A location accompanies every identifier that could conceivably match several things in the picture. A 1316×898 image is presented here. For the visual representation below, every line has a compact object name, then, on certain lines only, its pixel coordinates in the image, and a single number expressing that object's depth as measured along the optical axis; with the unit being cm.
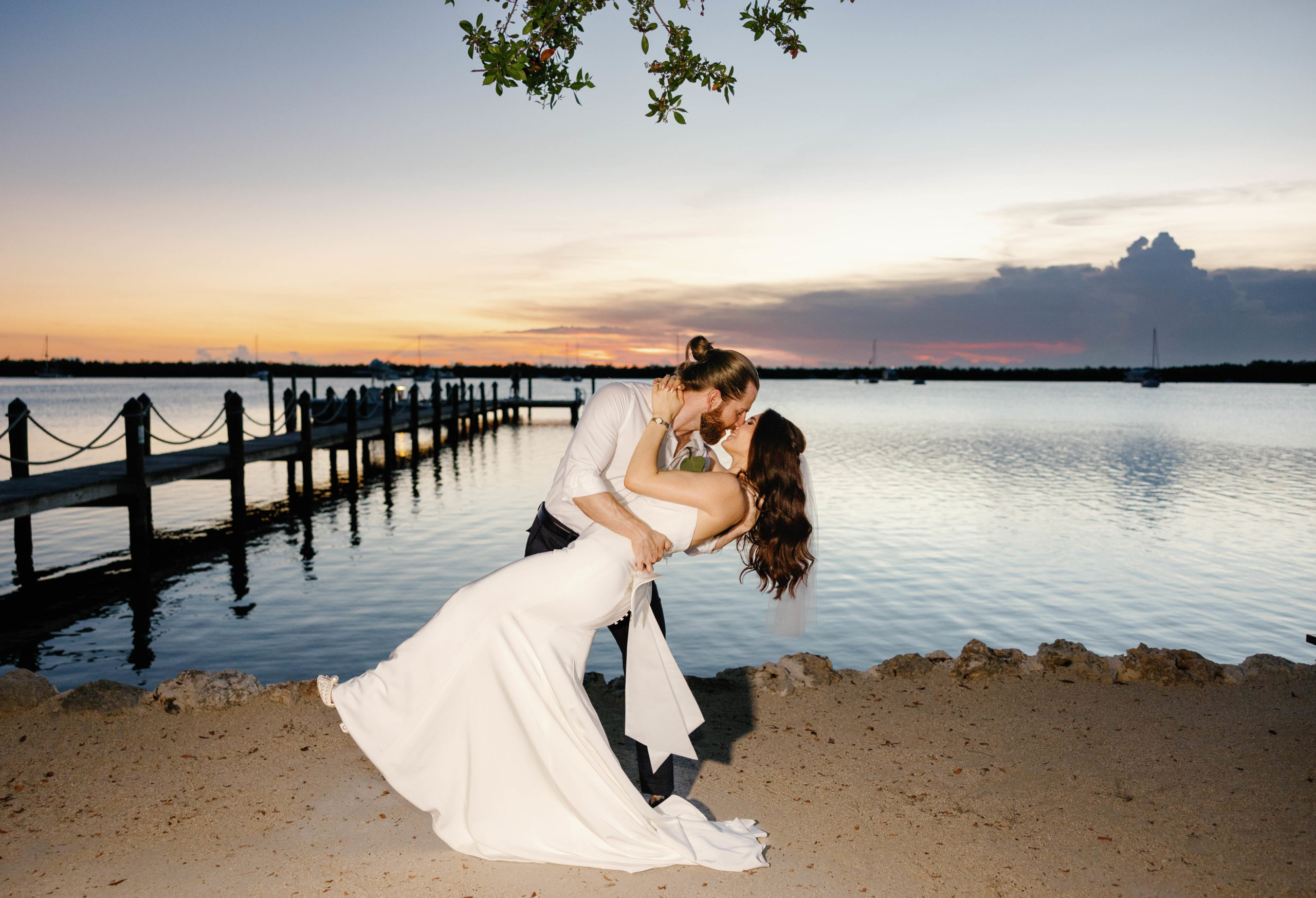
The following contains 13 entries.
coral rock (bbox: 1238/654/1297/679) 644
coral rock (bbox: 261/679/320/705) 577
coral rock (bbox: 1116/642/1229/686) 633
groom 376
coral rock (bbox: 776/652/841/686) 634
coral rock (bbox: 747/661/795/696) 613
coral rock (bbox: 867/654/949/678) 648
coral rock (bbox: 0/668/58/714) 555
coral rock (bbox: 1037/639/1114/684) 641
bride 365
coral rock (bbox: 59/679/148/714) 554
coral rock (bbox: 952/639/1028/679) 638
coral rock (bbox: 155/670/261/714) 562
